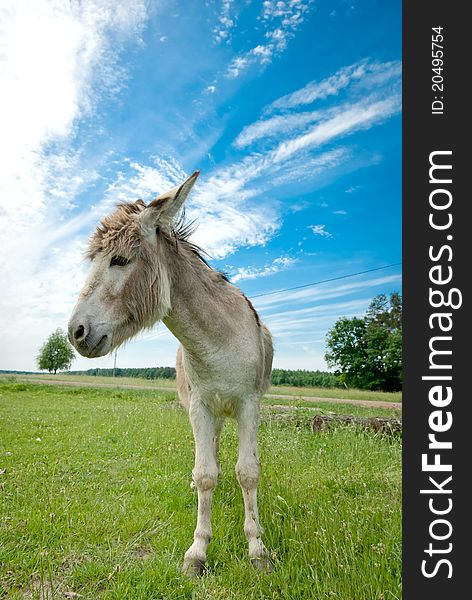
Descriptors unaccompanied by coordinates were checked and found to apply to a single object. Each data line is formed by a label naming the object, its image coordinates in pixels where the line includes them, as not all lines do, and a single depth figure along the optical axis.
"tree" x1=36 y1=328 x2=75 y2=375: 85.00
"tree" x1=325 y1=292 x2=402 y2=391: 52.91
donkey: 3.21
